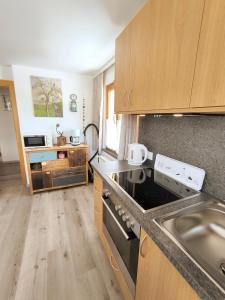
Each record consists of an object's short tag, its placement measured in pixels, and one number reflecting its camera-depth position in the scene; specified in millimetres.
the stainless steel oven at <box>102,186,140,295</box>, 894
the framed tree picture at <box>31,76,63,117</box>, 2740
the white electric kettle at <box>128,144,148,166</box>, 1554
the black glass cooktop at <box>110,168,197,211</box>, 968
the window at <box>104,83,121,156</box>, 2563
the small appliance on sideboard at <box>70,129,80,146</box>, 2838
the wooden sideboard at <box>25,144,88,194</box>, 2527
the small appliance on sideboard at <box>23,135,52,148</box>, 2496
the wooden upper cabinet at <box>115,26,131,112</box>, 1221
